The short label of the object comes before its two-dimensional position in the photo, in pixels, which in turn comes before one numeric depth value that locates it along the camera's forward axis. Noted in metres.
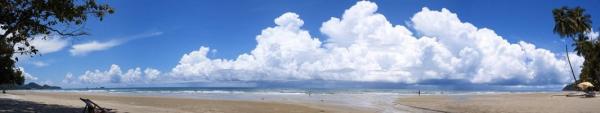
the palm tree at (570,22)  74.19
